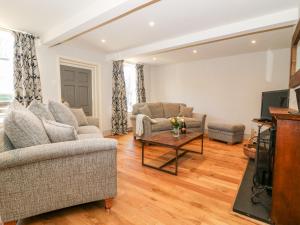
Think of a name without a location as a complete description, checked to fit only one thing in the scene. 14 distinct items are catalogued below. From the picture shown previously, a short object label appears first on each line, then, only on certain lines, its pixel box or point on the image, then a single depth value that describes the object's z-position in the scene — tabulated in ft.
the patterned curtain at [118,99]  16.85
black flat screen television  8.63
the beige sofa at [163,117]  13.52
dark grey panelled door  13.87
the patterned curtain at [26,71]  10.64
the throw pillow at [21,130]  4.56
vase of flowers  10.02
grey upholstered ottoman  13.24
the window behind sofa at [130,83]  19.24
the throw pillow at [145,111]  14.95
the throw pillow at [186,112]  16.37
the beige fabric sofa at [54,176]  4.39
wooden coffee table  8.30
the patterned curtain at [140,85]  19.69
